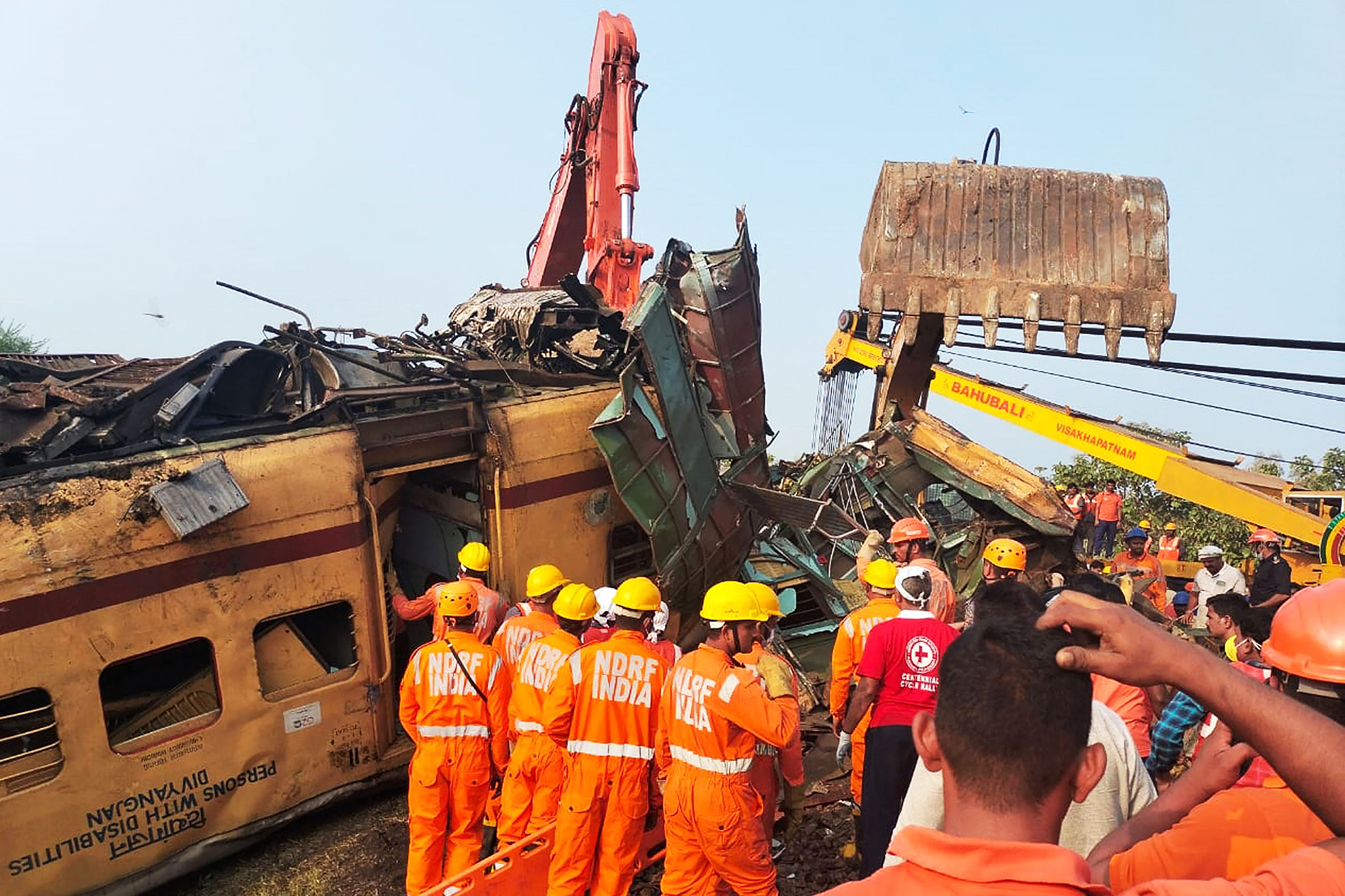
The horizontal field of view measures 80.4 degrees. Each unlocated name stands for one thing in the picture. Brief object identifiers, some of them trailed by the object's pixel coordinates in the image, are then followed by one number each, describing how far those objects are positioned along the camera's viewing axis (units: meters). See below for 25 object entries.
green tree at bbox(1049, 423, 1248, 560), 16.88
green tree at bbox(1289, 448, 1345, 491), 19.20
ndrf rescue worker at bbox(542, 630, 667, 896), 4.14
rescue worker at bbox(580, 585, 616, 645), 5.18
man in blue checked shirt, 3.55
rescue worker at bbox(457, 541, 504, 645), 5.52
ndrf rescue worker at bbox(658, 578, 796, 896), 3.65
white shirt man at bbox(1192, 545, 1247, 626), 8.80
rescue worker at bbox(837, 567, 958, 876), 4.04
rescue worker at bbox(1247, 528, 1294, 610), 8.20
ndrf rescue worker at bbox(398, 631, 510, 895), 4.50
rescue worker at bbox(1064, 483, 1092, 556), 10.41
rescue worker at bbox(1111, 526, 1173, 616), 9.52
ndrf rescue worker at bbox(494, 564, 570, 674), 4.84
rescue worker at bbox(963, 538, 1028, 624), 5.13
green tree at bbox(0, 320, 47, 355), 25.19
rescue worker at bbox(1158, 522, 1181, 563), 12.38
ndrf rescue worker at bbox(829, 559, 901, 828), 4.70
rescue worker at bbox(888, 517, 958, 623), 5.85
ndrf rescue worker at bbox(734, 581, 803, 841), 3.79
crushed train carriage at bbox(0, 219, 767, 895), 4.15
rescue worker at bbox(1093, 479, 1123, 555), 13.65
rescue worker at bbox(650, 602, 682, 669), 4.64
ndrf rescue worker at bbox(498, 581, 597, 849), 4.44
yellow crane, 9.73
